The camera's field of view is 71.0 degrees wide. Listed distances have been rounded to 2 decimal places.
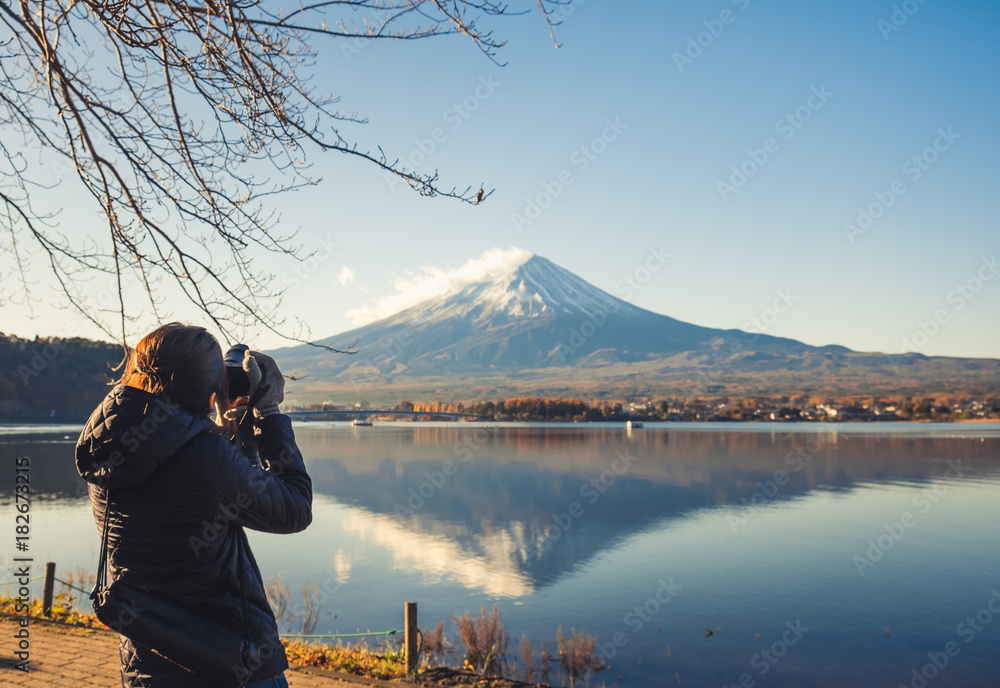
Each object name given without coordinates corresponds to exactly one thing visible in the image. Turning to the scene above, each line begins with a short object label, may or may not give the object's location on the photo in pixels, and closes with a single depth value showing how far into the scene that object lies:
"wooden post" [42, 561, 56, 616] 6.64
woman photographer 1.45
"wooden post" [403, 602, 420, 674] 5.81
